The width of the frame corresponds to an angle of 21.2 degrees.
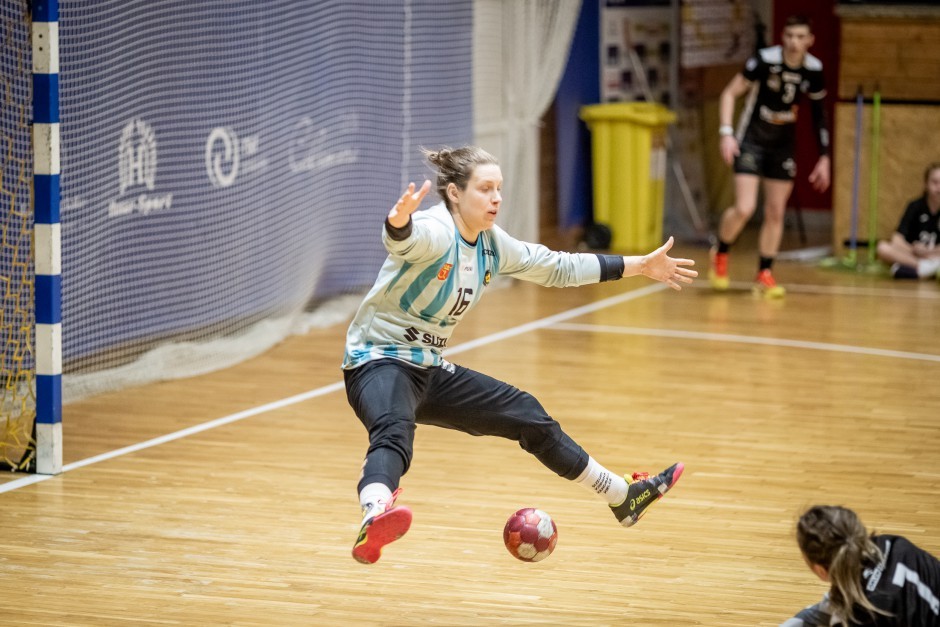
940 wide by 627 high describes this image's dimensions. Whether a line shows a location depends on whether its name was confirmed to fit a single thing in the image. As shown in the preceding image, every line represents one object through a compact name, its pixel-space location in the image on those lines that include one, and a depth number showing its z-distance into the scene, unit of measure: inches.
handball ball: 335.3
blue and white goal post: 430.4
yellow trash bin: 995.2
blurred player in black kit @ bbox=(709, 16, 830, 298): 789.8
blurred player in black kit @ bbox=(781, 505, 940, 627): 250.1
